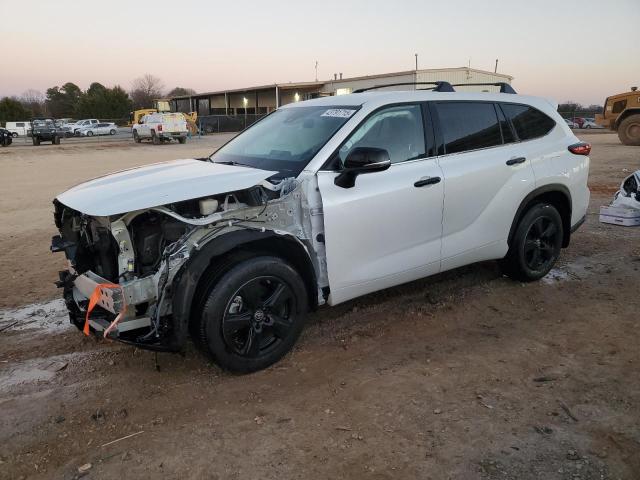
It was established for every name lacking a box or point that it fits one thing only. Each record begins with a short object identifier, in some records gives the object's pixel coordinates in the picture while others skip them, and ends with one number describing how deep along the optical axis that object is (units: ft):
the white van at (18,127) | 161.38
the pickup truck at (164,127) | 102.22
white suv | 10.64
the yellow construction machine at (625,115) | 73.26
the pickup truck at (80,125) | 153.17
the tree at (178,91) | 346.21
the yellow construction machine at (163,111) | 124.47
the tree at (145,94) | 298.04
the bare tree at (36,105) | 265.13
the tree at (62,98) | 271.08
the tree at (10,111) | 196.85
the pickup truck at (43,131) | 106.32
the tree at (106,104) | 230.89
